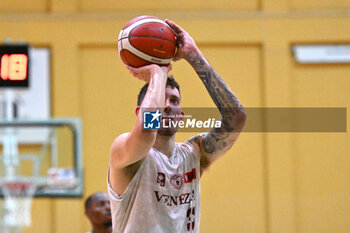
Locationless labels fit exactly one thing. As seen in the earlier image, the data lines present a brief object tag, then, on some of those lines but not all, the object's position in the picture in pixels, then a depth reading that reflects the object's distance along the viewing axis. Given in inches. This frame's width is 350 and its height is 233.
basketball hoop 585.6
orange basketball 238.8
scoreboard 451.8
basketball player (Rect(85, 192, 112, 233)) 386.6
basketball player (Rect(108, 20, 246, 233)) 218.5
